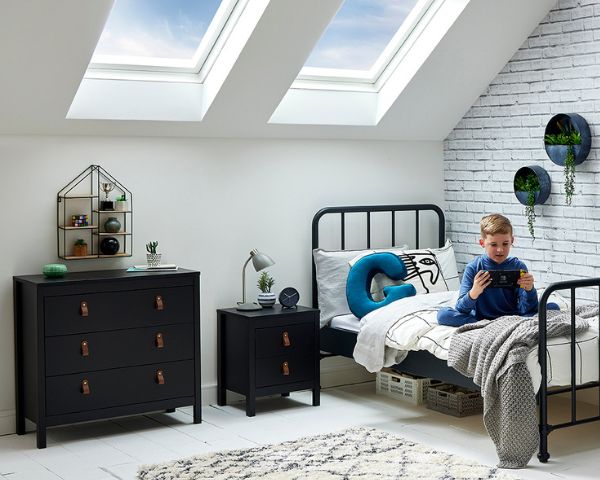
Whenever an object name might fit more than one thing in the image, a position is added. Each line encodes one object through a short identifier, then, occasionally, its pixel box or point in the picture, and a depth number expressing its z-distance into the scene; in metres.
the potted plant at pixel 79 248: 4.43
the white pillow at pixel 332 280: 4.98
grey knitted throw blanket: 3.65
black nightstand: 4.57
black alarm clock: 4.75
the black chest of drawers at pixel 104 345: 4.06
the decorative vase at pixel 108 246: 4.47
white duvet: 3.76
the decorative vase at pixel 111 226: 4.45
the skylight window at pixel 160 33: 4.25
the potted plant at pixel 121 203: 4.49
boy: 4.09
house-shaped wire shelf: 4.42
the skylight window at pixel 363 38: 4.77
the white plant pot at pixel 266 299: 4.77
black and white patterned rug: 3.58
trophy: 4.45
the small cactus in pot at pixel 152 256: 4.49
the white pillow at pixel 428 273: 4.94
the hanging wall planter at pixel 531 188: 4.86
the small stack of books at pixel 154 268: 4.43
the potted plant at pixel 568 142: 4.63
